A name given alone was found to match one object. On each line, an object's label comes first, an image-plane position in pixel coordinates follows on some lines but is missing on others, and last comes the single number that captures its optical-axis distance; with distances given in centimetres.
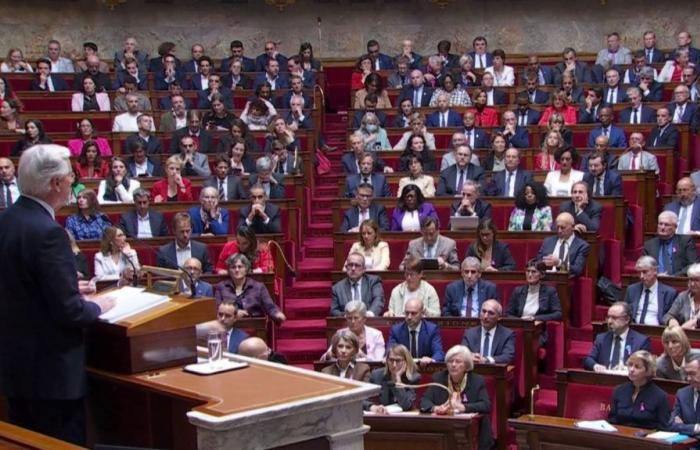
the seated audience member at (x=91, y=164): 1329
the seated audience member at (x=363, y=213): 1205
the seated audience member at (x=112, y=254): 1073
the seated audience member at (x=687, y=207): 1145
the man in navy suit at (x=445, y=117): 1521
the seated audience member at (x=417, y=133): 1420
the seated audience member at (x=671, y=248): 1071
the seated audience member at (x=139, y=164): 1352
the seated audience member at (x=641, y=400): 805
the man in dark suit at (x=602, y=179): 1230
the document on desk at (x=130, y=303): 420
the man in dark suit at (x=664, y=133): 1381
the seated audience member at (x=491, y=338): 948
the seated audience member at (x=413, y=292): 1033
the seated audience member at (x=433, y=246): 1104
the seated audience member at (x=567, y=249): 1083
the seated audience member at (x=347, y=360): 871
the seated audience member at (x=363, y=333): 955
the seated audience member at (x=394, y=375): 856
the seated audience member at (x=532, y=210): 1166
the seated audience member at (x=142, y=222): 1173
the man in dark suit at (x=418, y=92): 1630
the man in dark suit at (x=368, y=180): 1287
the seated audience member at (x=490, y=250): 1101
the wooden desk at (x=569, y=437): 741
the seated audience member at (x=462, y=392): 847
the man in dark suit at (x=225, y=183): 1277
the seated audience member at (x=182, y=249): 1095
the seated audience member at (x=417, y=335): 962
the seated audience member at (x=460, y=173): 1281
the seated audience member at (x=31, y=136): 1376
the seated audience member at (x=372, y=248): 1121
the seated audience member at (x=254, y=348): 680
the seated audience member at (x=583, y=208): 1149
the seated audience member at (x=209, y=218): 1180
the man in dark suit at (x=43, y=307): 403
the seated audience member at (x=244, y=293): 1031
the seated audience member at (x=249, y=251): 1093
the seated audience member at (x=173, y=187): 1262
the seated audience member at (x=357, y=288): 1049
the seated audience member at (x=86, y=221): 1152
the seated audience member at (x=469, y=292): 1023
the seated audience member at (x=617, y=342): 919
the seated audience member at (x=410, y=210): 1193
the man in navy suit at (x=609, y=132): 1383
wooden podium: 412
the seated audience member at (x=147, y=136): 1441
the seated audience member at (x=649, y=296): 991
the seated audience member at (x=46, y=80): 1725
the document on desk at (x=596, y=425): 766
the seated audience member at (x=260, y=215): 1191
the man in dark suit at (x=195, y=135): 1444
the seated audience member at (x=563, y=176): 1244
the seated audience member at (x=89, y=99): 1637
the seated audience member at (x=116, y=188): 1255
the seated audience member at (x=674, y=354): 855
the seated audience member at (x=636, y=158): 1309
